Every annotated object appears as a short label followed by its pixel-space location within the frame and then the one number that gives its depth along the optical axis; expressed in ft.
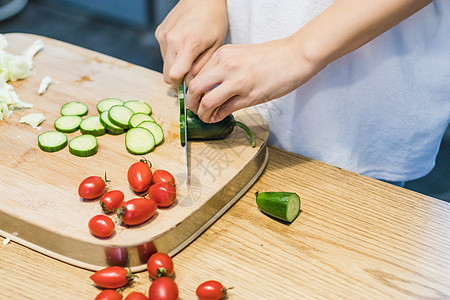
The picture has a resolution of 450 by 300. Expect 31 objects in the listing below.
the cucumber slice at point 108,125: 2.55
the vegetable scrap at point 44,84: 2.82
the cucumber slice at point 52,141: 2.46
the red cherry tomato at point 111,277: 2.02
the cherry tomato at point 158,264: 2.05
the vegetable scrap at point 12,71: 2.70
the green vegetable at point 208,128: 2.49
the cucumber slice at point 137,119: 2.57
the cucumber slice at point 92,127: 2.57
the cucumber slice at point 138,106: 2.69
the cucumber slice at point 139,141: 2.45
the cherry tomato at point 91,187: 2.20
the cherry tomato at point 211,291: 1.98
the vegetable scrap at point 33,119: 2.62
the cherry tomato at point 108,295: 1.96
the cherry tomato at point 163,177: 2.28
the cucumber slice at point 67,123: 2.59
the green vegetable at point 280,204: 2.24
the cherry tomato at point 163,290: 1.96
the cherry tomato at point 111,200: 2.15
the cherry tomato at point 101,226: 2.07
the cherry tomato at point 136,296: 1.96
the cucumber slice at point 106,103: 2.68
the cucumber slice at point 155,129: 2.52
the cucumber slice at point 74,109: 2.66
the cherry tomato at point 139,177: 2.24
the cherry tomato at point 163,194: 2.17
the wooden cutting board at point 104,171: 2.12
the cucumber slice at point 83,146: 2.44
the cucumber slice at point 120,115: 2.55
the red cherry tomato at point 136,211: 2.09
